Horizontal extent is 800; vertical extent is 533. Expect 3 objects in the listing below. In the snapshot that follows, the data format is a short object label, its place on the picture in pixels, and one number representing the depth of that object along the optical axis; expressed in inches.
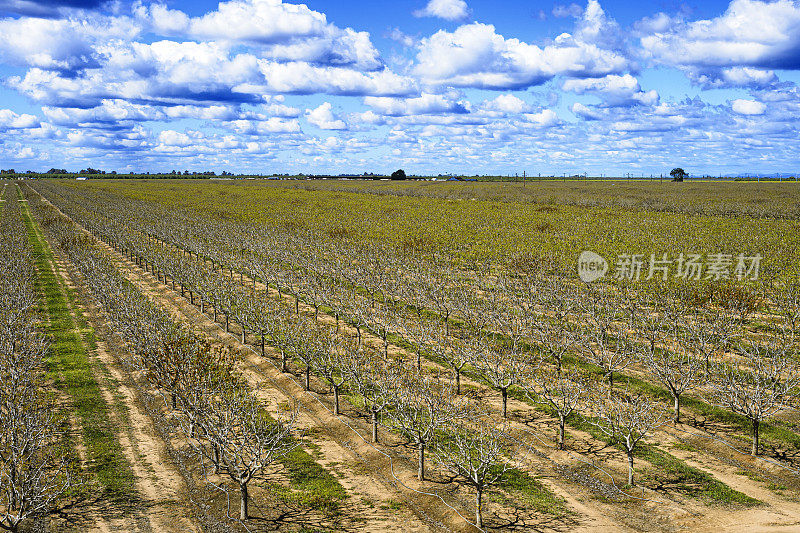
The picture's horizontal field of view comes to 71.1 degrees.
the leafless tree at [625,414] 666.2
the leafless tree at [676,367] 808.3
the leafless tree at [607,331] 952.9
